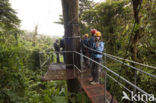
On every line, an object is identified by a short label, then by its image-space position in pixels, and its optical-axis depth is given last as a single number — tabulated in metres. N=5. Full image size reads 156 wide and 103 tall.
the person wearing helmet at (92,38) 3.15
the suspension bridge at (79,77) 2.44
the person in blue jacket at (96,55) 3.06
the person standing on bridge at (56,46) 6.83
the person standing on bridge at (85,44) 4.14
